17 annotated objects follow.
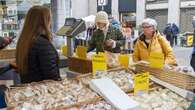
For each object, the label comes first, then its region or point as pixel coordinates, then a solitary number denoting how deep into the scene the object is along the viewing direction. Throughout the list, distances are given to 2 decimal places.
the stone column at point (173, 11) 17.48
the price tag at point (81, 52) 2.67
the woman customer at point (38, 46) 2.28
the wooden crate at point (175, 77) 1.89
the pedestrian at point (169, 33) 14.59
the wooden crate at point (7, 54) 3.87
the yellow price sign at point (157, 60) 2.08
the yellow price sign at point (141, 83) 1.76
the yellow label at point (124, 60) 2.38
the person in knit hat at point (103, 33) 3.60
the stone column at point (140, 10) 19.30
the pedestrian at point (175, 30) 14.72
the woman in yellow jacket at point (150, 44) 3.03
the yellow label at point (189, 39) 14.87
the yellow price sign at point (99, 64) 2.12
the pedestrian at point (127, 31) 10.66
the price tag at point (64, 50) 3.30
